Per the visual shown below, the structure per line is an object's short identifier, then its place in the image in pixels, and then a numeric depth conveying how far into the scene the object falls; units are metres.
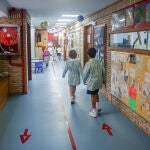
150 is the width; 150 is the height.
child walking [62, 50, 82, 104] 5.05
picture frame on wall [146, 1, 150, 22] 3.35
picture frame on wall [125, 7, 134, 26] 3.95
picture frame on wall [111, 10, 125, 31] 4.35
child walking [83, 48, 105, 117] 4.21
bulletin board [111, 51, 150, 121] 3.42
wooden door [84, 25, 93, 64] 7.45
